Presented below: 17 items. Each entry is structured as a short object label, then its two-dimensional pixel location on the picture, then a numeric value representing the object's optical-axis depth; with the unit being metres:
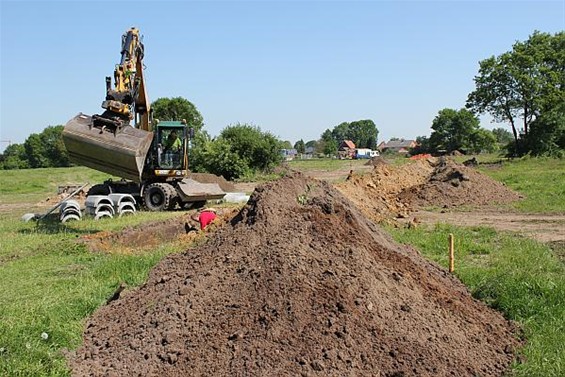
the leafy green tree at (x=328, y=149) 108.31
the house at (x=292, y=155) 98.44
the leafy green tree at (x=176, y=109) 58.34
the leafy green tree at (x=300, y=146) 141.82
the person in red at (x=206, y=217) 13.22
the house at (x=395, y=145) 131.75
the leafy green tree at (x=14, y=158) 81.19
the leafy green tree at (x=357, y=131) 160.88
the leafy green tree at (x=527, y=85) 49.09
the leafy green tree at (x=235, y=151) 36.44
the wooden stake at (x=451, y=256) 8.99
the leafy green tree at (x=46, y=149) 84.88
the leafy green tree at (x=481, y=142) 84.88
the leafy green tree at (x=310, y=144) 154.20
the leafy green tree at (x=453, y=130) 85.00
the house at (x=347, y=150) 107.12
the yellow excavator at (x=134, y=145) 14.77
